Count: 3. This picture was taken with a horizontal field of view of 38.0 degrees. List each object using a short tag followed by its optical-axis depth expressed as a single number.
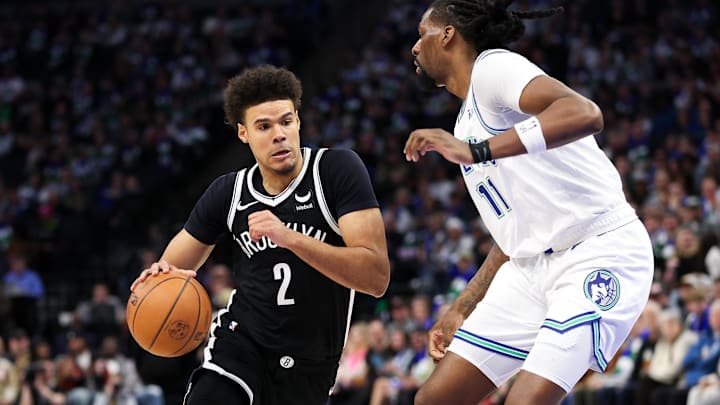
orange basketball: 4.80
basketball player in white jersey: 3.99
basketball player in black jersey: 4.68
